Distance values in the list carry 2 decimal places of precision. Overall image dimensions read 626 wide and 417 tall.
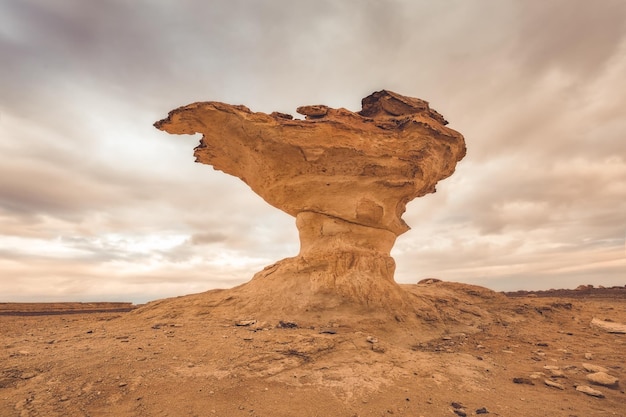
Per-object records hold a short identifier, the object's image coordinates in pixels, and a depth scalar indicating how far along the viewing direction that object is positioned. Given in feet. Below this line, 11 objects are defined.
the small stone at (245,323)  28.22
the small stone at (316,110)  36.76
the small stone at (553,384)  19.62
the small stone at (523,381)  20.73
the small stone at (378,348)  24.11
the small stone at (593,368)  21.50
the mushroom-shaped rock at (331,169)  34.17
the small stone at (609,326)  33.58
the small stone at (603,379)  19.38
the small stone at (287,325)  27.92
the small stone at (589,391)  18.24
